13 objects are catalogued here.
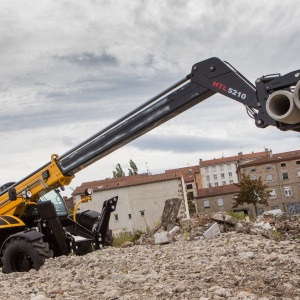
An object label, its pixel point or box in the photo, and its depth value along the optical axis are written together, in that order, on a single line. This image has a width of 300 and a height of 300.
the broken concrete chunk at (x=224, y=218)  9.23
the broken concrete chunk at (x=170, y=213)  10.73
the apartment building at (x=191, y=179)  65.11
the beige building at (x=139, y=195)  40.34
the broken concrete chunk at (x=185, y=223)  9.83
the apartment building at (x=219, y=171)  80.55
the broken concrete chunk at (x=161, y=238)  8.53
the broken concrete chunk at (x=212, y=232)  8.49
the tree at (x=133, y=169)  52.17
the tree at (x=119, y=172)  51.17
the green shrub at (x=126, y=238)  10.40
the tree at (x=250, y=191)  42.53
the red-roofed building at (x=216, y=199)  57.52
